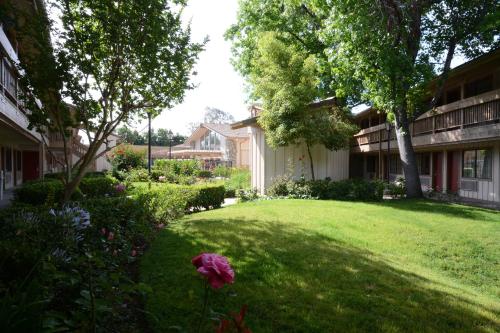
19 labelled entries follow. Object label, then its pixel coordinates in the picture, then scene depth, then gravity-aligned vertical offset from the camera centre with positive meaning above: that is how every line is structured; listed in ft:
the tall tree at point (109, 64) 22.24 +6.84
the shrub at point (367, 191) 52.65 -3.30
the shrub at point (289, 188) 54.80 -3.13
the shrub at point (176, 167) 84.89 +0.23
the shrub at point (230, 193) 63.26 -4.40
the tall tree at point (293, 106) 54.85 +9.77
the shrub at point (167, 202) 31.19 -3.27
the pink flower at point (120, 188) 30.48 -1.72
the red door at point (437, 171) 65.26 -0.45
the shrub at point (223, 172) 100.81 -1.12
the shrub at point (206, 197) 43.73 -3.63
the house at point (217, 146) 136.37 +9.93
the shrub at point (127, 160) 96.48 +2.25
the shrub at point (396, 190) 57.36 -3.41
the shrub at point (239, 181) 71.05 -2.82
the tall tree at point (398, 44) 47.83 +18.27
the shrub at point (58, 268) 6.59 -2.53
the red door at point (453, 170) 61.16 -0.24
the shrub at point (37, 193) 33.76 -2.40
